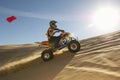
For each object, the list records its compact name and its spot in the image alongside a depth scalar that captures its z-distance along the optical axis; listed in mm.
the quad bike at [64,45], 4157
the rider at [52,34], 4181
